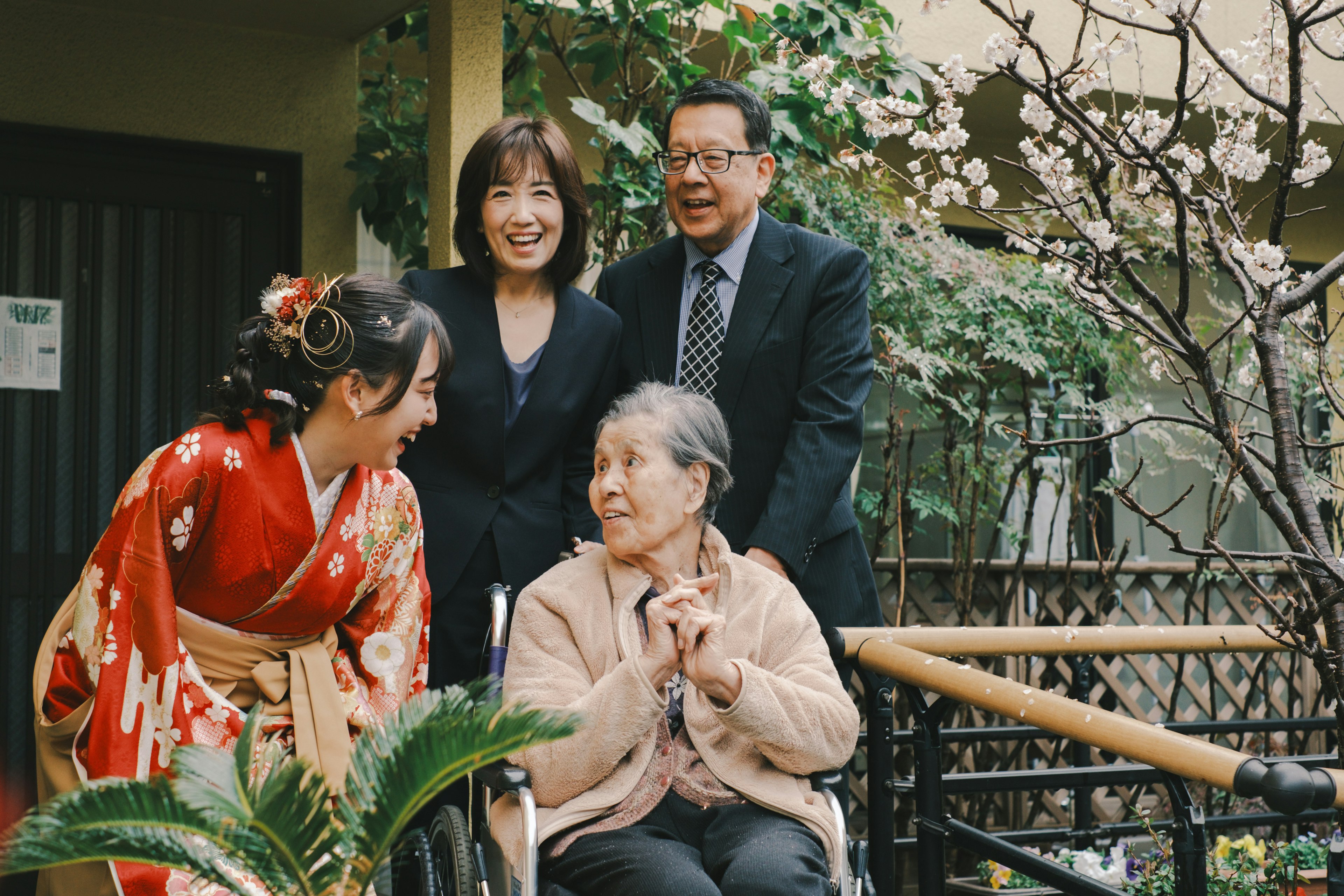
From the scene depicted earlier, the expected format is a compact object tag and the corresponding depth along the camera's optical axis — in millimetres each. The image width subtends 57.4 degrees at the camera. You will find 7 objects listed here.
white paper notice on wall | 4023
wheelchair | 1886
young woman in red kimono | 1908
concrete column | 3580
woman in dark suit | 2512
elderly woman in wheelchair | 1998
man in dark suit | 2543
